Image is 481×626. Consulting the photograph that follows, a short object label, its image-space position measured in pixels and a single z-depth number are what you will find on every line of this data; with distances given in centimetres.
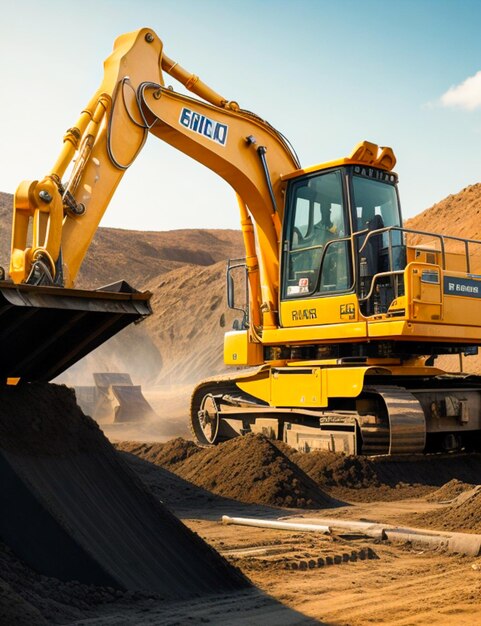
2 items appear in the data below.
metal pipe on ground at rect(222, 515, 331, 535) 763
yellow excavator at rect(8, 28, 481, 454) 1018
